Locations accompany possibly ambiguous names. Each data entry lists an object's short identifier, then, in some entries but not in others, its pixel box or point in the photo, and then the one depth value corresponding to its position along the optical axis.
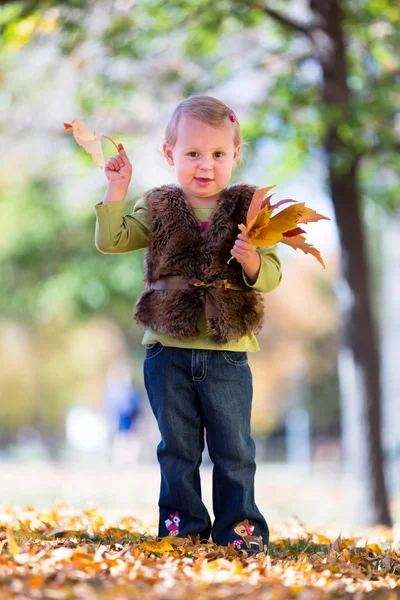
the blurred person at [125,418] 30.61
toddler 7.21
